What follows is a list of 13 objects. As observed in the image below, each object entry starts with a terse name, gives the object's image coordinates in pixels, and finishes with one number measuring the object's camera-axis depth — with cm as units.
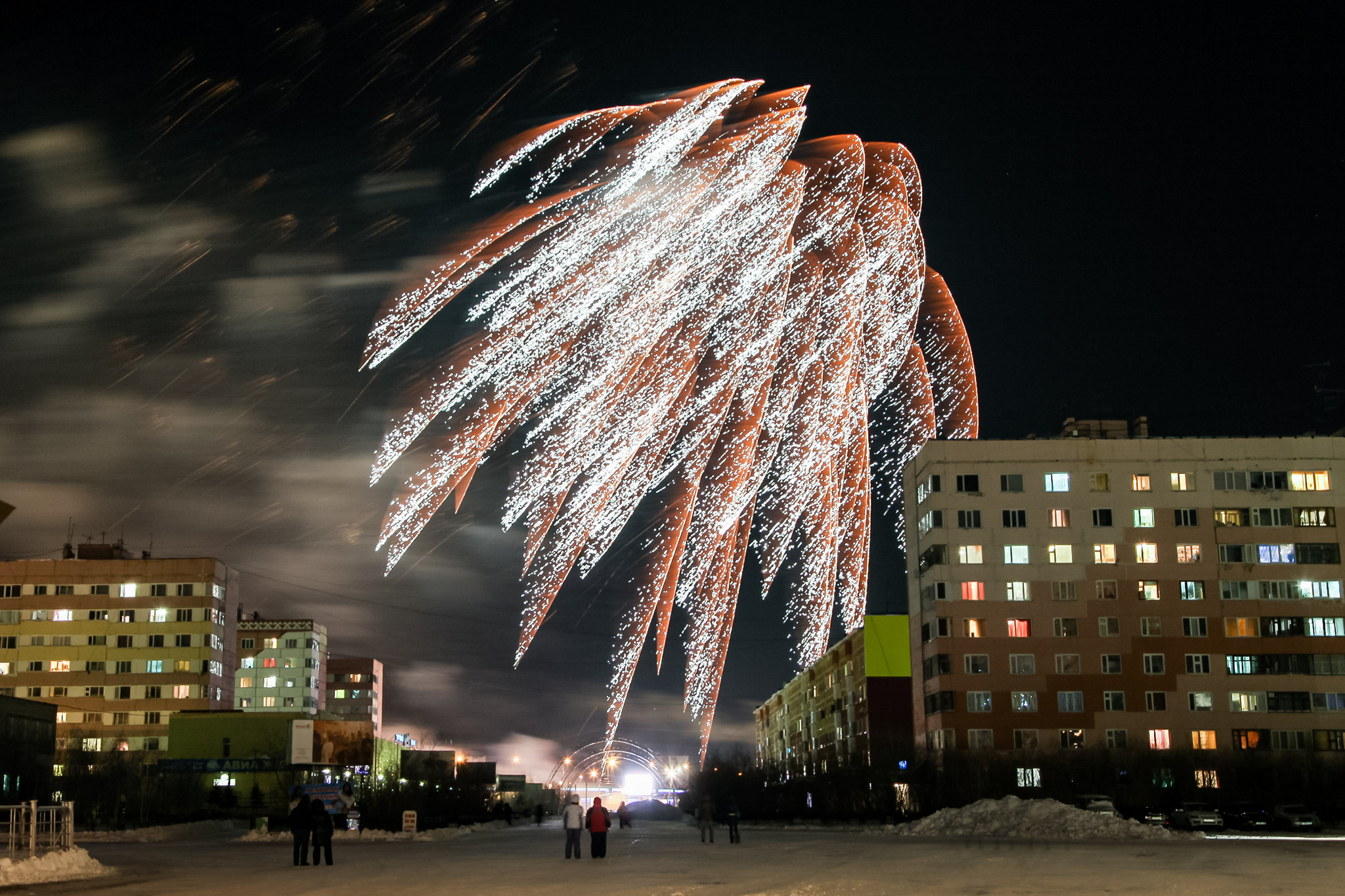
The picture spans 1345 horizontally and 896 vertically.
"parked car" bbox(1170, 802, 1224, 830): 5591
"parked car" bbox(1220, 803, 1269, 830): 5879
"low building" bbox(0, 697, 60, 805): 6203
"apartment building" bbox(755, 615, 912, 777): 9419
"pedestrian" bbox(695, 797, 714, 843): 4503
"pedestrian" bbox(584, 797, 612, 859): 3403
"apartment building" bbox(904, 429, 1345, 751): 8419
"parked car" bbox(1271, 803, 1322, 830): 5434
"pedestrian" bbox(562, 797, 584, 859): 3466
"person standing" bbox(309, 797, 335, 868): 3159
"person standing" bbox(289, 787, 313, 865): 3155
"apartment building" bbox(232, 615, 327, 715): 18112
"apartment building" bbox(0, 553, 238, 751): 11762
